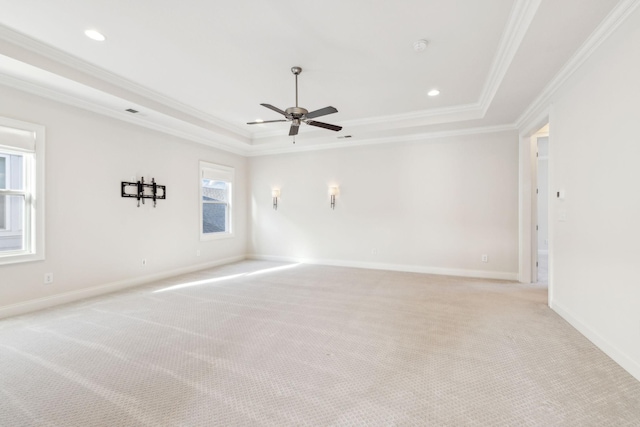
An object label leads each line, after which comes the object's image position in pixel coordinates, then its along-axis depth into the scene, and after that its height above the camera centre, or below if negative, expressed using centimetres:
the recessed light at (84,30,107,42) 273 +178
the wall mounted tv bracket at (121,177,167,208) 457 +40
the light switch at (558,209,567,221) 319 -4
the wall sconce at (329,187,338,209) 635 +43
